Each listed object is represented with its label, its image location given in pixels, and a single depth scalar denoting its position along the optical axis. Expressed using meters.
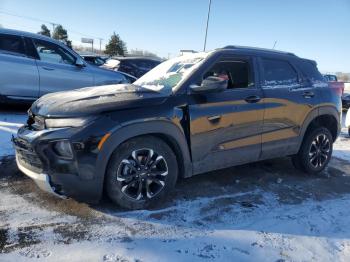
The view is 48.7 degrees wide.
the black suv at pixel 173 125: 3.49
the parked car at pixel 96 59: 17.73
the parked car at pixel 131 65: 14.96
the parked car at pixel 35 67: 7.48
